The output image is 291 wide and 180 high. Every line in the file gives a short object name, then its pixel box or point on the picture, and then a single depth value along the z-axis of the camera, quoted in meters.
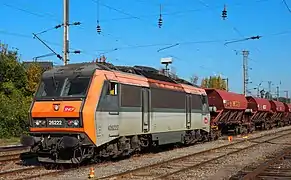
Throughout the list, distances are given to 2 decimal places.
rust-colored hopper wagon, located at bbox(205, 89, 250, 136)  30.92
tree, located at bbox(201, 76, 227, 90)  106.37
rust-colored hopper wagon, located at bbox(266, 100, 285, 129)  48.93
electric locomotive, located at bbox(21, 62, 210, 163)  13.70
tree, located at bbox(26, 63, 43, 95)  45.38
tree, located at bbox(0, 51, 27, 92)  43.16
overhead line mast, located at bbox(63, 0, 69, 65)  25.75
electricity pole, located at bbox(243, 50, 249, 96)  67.01
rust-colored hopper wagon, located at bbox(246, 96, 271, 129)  40.75
